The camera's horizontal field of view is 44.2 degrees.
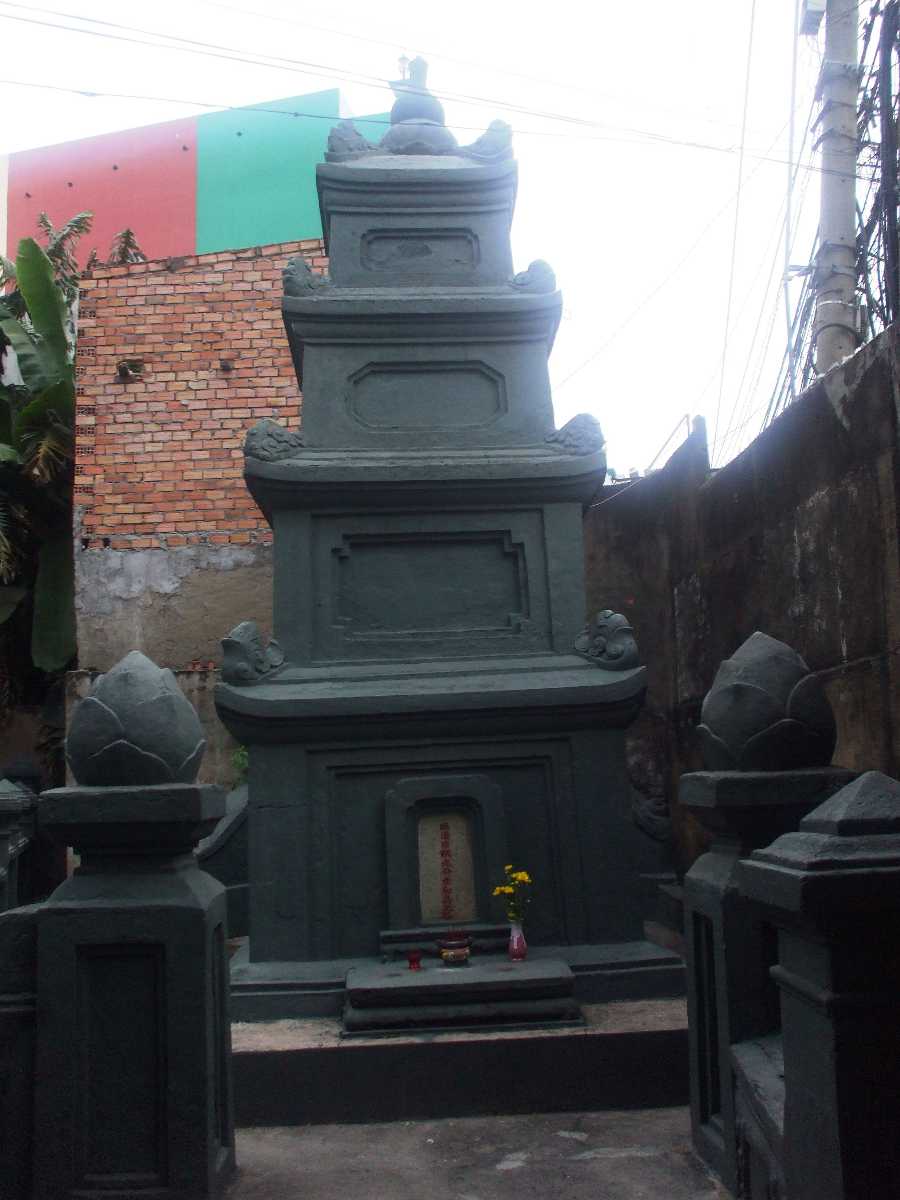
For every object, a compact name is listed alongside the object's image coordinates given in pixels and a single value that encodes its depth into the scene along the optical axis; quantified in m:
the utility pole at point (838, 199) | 8.87
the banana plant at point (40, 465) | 11.21
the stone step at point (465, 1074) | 4.75
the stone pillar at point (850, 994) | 2.31
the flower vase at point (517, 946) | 5.65
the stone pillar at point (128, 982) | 3.25
